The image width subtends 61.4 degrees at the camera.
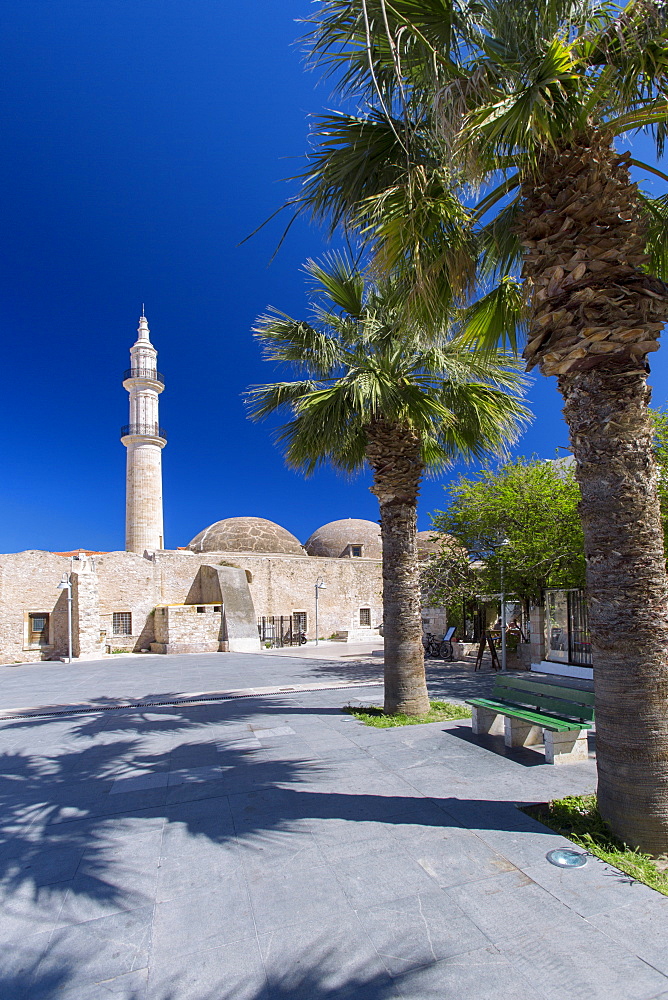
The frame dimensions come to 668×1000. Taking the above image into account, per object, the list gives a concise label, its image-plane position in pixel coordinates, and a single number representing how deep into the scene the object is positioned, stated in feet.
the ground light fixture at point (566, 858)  11.06
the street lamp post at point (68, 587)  65.21
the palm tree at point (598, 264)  11.36
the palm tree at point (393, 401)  24.00
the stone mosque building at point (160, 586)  73.41
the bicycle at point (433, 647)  56.17
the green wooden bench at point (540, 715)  16.58
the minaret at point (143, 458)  100.12
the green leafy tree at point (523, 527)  41.73
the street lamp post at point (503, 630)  39.71
